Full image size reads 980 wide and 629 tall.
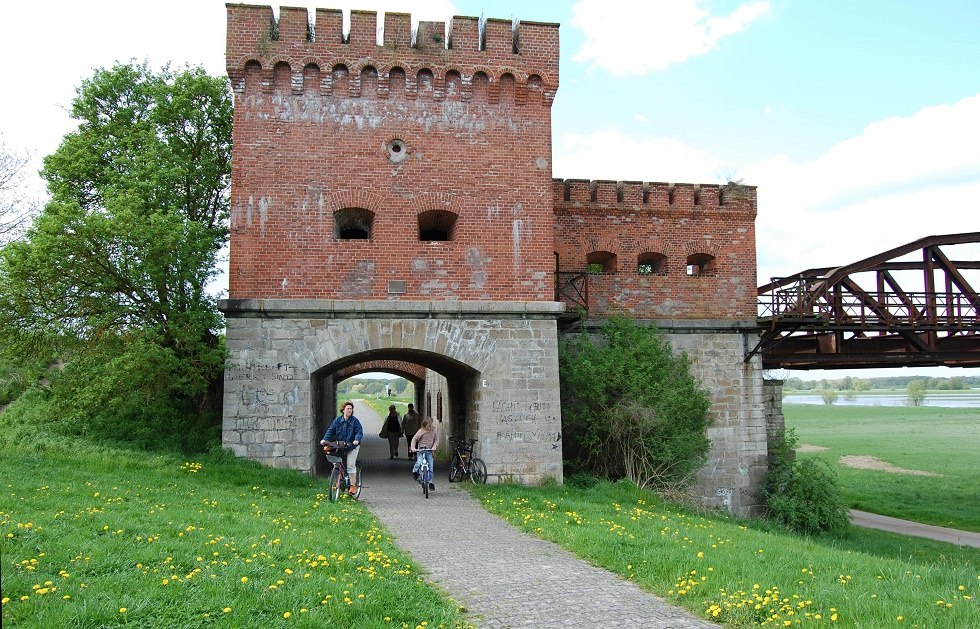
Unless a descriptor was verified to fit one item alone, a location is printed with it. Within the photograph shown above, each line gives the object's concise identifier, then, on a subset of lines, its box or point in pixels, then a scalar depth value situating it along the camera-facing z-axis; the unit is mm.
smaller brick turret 16906
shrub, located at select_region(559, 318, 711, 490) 14867
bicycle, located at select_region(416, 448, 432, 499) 12171
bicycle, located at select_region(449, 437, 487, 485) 13453
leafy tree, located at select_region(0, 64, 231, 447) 12289
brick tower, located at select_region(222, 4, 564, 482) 13250
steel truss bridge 16422
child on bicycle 12427
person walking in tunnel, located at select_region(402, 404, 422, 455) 20359
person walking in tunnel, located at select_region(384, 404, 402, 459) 20156
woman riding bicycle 11328
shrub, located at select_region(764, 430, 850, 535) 16031
